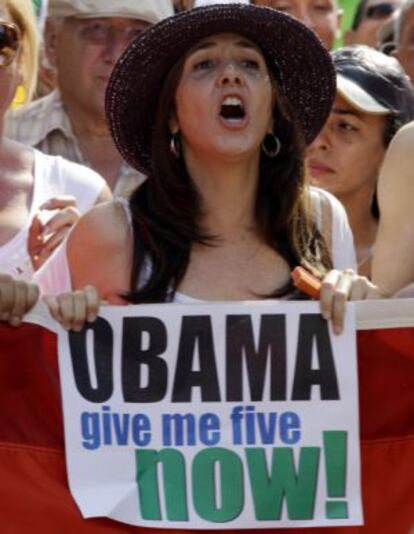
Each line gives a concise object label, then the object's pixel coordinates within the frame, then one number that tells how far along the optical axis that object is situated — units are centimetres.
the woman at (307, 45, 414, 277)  1241
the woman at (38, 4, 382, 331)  887
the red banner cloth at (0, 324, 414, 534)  799
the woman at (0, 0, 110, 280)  956
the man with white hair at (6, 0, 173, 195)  1267
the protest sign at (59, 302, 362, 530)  798
